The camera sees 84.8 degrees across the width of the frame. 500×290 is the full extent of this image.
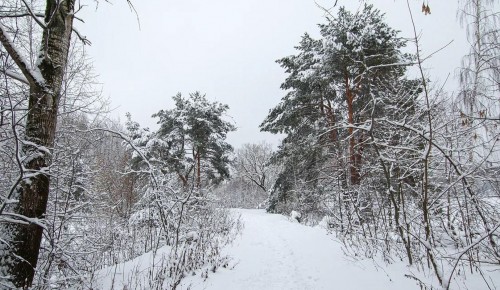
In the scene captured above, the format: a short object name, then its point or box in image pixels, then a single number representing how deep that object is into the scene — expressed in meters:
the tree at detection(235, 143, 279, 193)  38.03
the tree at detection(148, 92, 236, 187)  18.59
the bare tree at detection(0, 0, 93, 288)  2.51
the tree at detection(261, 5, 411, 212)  10.85
